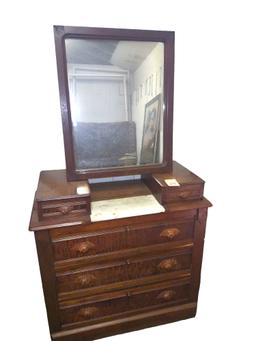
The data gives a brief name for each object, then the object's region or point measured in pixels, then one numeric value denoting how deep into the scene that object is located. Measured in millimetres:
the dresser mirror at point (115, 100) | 1089
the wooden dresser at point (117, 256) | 1065
